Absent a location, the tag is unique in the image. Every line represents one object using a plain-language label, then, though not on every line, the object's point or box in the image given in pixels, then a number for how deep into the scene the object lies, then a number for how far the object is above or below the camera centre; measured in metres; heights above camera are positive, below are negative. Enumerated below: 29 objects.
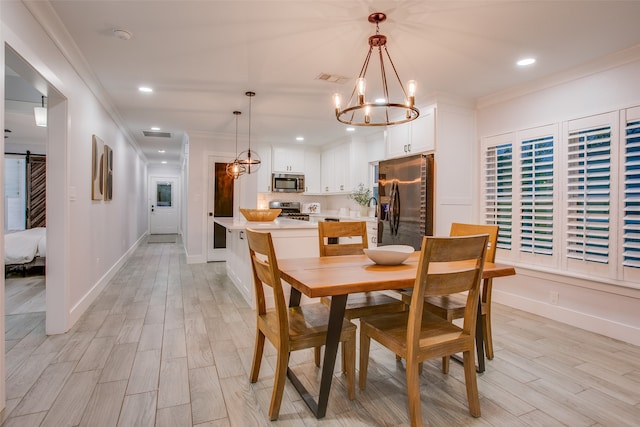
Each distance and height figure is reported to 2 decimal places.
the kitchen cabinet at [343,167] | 6.34 +0.86
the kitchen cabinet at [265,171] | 7.04 +0.81
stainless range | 7.23 +0.02
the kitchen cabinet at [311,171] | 7.45 +0.86
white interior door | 11.74 +0.13
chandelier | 2.13 +1.29
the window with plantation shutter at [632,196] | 2.76 +0.14
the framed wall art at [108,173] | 4.30 +0.48
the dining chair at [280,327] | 1.69 -0.64
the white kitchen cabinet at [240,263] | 3.80 -0.68
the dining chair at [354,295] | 2.18 -0.60
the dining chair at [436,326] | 1.56 -0.63
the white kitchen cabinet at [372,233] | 5.08 -0.35
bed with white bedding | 4.62 -0.59
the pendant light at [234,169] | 5.26 +0.64
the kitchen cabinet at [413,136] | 4.09 +0.97
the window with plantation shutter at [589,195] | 2.97 +0.16
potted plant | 5.93 +0.25
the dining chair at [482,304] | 2.19 -0.63
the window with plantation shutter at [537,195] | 3.42 +0.17
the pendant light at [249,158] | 4.05 +0.99
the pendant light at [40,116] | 3.73 +1.02
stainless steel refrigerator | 4.06 +0.14
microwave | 7.11 +0.57
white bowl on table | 2.03 -0.27
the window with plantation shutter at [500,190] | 3.83 +0.26
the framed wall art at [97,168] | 3.68 +0.46
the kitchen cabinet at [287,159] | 7.16 +1.09
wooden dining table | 1.58 -0.34
